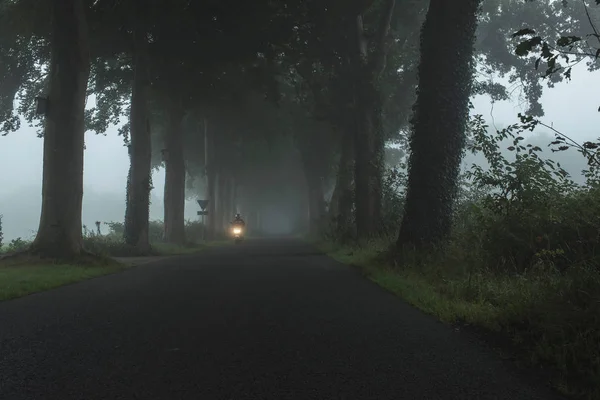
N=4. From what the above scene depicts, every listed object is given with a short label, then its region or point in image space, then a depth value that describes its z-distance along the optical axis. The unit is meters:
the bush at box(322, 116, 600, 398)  4.31
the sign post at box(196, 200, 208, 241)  30.27
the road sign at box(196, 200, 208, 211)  31.36
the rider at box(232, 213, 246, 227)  37.38
